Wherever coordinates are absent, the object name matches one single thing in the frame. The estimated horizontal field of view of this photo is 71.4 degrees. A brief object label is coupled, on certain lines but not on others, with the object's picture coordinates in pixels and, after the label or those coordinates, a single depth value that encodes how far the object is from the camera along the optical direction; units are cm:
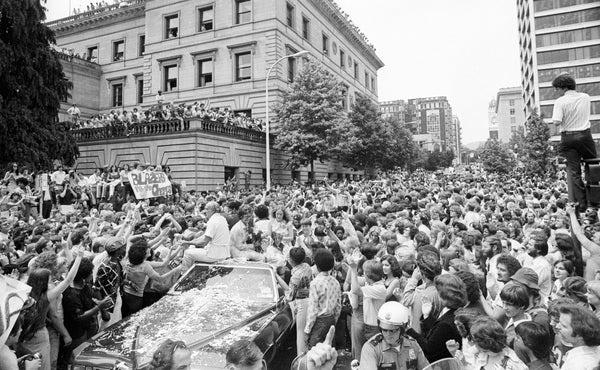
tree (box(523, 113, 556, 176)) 4062
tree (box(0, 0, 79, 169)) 1886
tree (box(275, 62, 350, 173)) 3011
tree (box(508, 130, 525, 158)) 4834
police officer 318
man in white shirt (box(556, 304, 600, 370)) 281
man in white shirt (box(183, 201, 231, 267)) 693
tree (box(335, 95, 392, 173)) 4056
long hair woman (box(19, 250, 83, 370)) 430
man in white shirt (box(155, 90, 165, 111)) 2648
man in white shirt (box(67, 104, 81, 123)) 2772
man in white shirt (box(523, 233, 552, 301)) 507
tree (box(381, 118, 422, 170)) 4517
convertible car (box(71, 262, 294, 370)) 434
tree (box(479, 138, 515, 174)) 5506
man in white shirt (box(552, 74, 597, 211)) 550
